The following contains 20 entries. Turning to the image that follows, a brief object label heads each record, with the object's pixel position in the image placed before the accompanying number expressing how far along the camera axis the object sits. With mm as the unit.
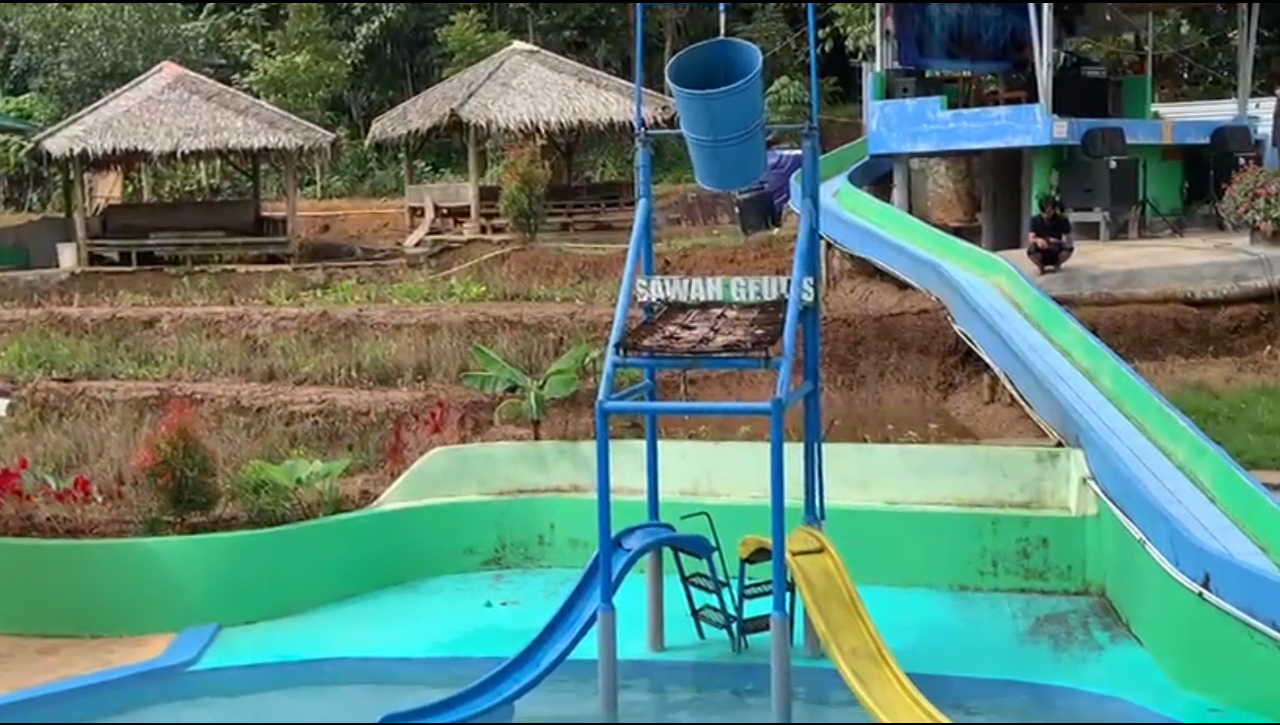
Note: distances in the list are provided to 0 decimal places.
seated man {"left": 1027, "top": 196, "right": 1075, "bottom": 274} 11297
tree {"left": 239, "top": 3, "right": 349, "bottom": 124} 23719
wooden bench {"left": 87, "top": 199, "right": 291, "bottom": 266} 18250
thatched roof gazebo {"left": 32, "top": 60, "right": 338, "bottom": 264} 18391
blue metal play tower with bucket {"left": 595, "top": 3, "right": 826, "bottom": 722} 5570
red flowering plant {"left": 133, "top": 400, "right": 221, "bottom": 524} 7613
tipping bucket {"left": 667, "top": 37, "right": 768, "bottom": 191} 6102
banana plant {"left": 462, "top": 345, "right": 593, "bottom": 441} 9914
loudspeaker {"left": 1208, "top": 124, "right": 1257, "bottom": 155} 13859
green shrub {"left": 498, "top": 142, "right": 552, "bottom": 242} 17719
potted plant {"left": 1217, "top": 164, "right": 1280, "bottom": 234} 11812
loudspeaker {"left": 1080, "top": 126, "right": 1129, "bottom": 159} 12789
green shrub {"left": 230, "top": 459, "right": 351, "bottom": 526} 8070
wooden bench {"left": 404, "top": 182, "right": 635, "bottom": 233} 19359
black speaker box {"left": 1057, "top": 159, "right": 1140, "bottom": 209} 13395
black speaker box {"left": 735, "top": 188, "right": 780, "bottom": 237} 17828
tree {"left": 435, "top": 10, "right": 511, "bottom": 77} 23969
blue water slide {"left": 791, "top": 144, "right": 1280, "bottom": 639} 5719
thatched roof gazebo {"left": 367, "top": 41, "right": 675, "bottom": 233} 19203
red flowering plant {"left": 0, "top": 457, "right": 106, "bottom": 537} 7727
